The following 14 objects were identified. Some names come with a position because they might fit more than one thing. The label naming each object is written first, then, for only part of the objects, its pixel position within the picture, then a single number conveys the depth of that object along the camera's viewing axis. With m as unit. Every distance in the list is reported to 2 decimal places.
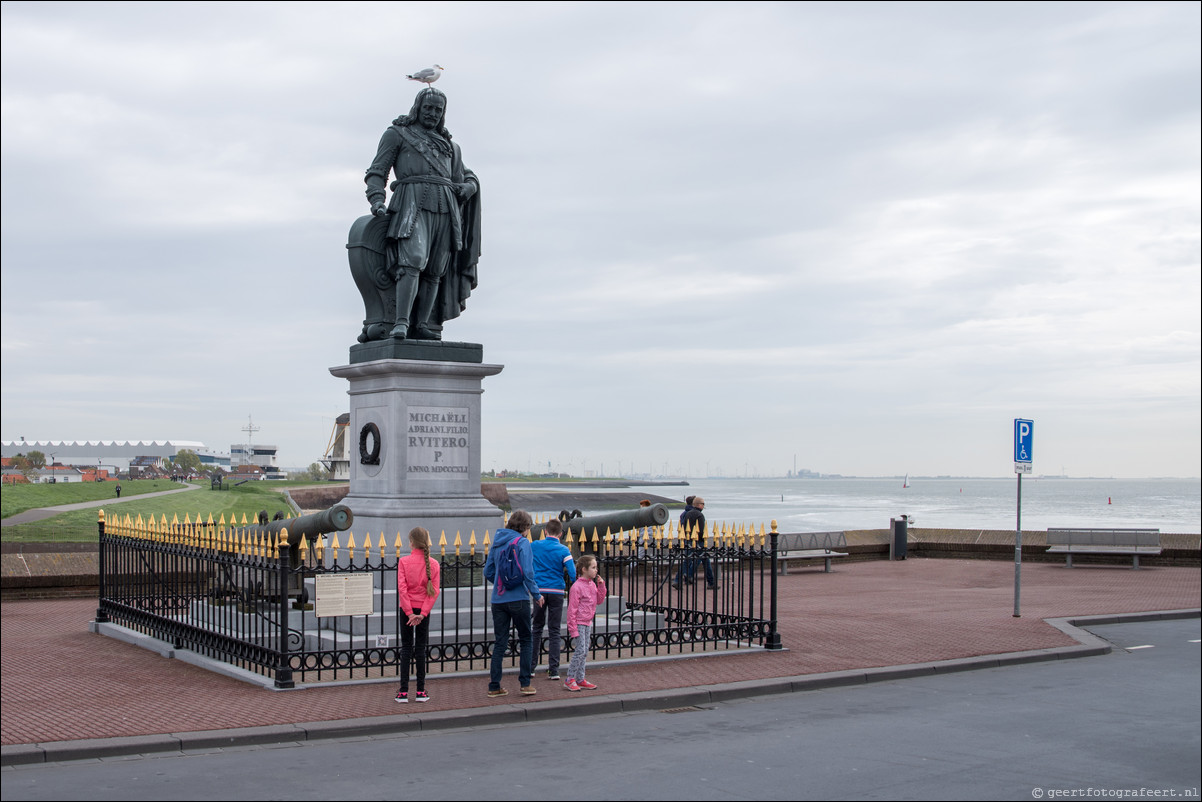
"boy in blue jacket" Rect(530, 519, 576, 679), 11.86
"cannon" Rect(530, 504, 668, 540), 14.98
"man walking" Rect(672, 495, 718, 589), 14.16
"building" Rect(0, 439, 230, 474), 149.25
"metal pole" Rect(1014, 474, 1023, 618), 17.45
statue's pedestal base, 14.59
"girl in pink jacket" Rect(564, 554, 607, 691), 11.40
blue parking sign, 17.38
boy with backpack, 11.08
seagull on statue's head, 15.52
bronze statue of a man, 15.34
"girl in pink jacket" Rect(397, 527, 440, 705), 10.62
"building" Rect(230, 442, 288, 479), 187.75
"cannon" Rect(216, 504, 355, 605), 12.64
